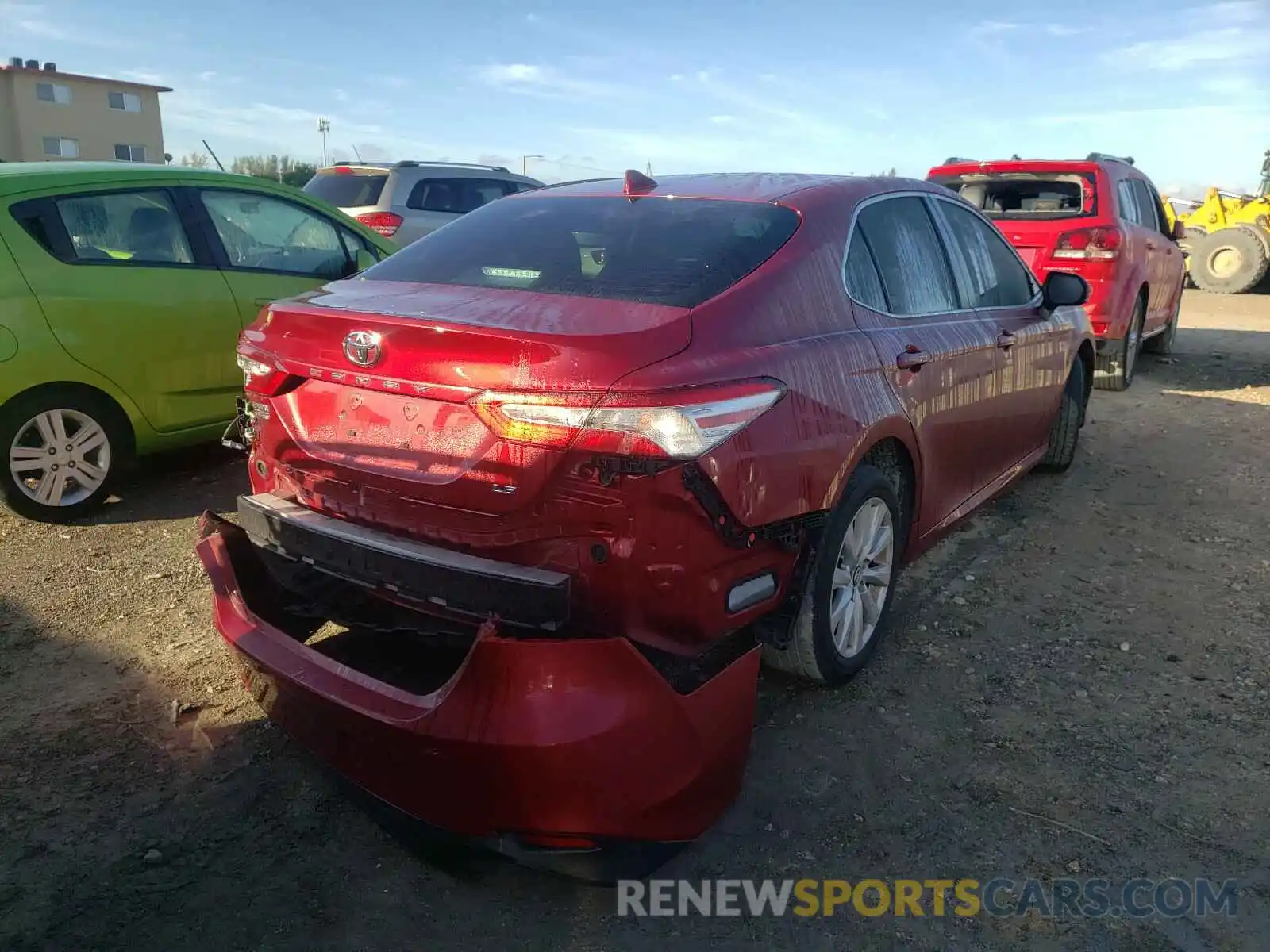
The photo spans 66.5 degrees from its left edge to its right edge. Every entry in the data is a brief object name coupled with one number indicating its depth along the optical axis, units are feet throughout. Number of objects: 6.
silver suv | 34.06
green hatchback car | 14.52
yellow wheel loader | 59.41
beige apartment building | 158.71
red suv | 25.45
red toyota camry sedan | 7.00
